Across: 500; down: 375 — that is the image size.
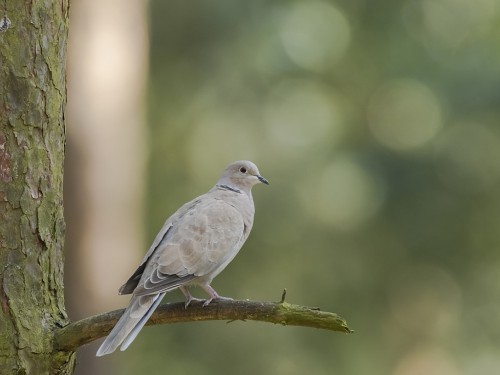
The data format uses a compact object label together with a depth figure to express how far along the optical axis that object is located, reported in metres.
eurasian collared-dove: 6.99
